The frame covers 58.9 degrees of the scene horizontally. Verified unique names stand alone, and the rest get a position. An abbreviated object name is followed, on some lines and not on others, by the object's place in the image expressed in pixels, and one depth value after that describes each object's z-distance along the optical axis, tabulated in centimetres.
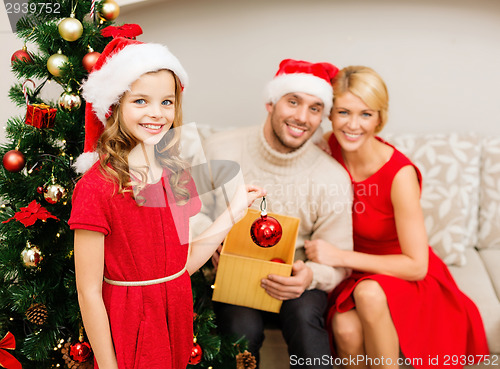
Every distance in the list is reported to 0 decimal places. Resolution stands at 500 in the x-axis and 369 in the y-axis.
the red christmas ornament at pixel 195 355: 136
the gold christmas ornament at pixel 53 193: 116
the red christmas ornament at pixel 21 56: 117
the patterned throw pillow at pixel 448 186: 197
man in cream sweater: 152
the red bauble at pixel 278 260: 157
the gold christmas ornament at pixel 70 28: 114
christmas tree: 116
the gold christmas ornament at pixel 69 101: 118
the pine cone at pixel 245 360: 144
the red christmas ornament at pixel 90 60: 115
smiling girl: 96
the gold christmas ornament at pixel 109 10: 123
